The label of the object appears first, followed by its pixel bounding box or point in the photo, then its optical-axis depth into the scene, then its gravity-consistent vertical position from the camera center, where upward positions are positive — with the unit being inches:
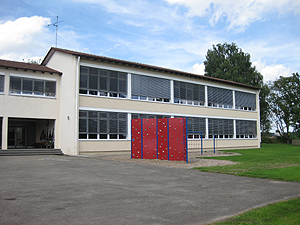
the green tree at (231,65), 1903.3 +468.1
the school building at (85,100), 796.6 +95.3
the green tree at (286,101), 1977.1 +215.7
